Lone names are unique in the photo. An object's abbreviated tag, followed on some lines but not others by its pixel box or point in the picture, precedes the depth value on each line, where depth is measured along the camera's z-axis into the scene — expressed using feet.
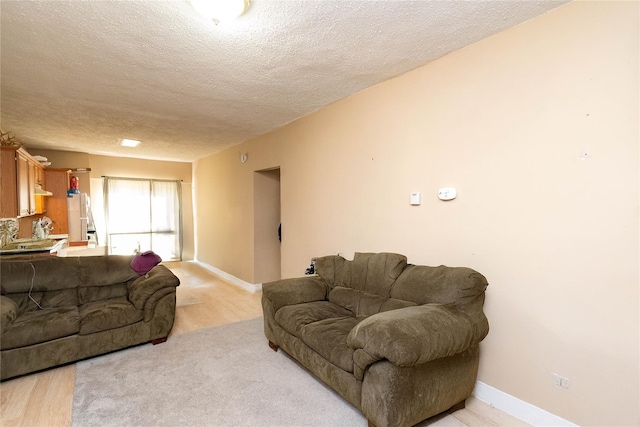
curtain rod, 22.21
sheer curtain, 22.61
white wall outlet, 6.15
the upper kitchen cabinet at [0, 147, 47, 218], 11.54
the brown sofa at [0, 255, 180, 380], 8.54
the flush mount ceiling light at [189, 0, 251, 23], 5.51
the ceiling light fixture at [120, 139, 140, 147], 17.07
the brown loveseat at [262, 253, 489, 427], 5.71
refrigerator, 19.16
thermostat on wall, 7.95
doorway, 17.21
